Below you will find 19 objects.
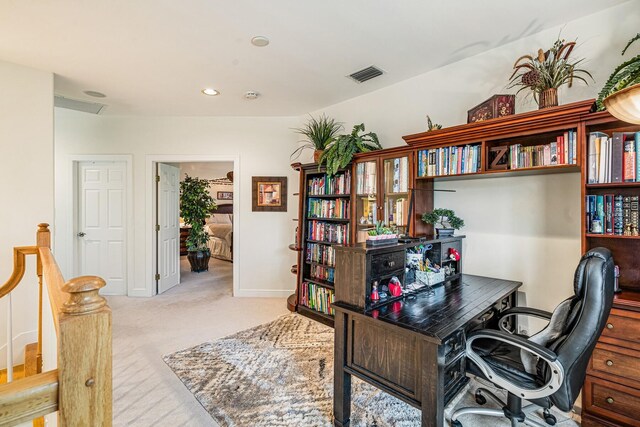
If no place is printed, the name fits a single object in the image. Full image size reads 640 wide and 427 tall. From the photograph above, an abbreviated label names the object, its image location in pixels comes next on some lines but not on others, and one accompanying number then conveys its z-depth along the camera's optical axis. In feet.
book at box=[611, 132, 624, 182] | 5.61
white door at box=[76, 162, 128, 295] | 14.52
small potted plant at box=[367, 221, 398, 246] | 6.34
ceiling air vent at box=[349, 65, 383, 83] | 9.64
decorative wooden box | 7.03
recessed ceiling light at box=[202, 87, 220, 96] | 11.21
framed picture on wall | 14.40
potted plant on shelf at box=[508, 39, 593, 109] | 6.37
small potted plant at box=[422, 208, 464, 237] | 8.34
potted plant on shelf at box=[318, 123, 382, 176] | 10.04
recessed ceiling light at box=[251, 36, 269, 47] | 7.82
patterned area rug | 6.28
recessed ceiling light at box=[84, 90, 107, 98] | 11.40
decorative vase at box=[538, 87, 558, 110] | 6.36
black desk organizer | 5.63
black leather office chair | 4.50
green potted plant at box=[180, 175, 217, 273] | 19.33
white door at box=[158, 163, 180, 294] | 15.01
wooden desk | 4.62
